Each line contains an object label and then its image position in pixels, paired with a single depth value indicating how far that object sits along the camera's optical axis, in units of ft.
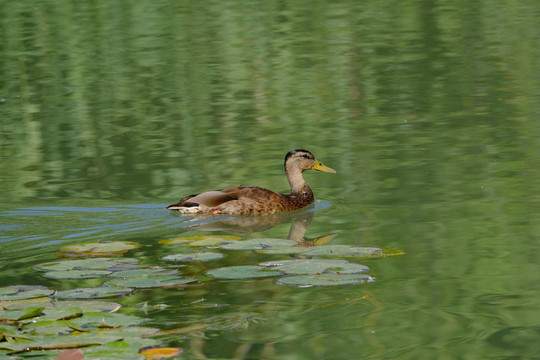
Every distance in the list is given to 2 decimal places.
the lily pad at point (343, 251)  50.52
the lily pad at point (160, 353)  35.88
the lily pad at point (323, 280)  44.52
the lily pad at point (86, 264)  49.03
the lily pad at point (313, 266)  46.32
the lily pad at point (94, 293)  43.52
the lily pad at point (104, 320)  38.47
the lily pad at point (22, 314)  39.20
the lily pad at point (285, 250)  51.01
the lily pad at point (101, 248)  53.16
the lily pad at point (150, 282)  45.50
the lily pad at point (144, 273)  47.11
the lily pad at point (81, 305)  41.14
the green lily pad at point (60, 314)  39.34
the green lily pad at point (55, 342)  35.86
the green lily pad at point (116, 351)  35.06
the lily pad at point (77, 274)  47.26
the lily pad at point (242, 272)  46.60
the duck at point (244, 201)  65.46
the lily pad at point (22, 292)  43.62
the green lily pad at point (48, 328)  37.70
